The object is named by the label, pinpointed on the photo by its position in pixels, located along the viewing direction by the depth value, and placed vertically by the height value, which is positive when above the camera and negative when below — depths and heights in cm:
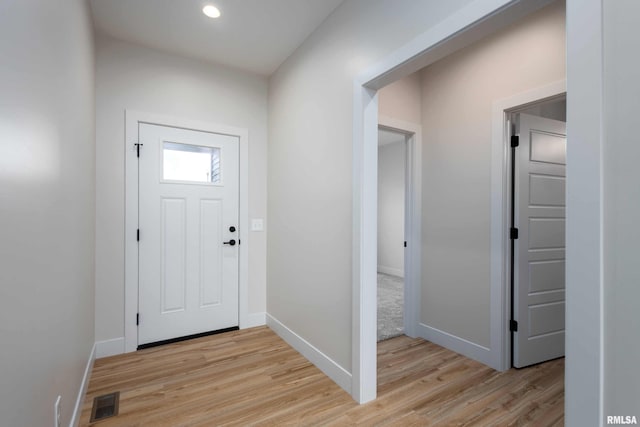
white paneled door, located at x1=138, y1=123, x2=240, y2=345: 285 -19
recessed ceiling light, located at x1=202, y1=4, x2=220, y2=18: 229 +159
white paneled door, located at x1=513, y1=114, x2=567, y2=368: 247 -24
